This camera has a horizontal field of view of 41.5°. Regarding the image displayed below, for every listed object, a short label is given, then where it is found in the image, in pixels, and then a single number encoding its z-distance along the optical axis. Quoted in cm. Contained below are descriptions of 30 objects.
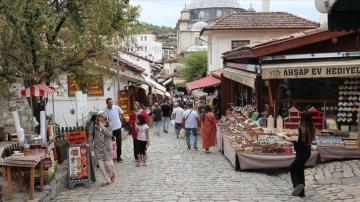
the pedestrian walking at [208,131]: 1493
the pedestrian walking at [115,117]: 1260
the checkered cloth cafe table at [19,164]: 809
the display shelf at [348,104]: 1215
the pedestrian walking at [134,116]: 1270
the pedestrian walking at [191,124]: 1592
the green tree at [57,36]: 954
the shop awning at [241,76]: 1372
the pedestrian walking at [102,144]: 1005
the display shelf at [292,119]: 1270
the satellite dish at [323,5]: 624
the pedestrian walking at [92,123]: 1026
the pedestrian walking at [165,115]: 2331
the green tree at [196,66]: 5044
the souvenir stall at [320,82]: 1162
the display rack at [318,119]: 1248
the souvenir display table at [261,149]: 1106
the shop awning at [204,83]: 2500
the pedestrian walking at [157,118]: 2127
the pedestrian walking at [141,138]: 1235
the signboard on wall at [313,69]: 1159
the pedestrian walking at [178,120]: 2058
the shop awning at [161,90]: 3750
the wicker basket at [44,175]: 881
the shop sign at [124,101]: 2362
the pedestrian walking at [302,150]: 861
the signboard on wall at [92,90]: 2193
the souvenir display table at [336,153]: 1125
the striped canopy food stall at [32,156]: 817
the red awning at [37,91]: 1015
